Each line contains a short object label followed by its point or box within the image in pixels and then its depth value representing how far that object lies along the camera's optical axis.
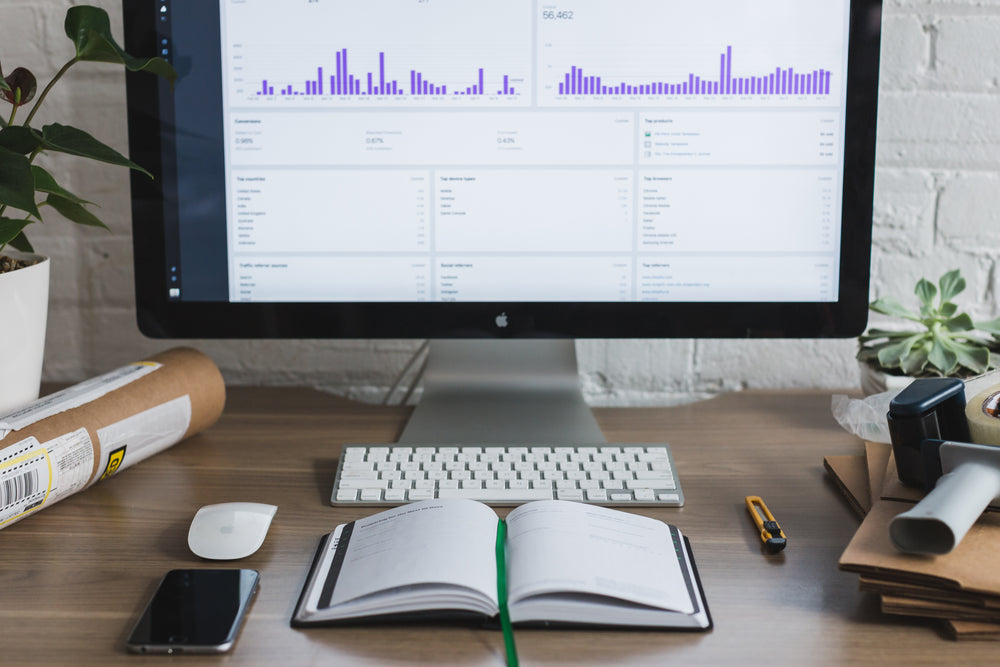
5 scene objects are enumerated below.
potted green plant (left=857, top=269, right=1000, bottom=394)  0.81
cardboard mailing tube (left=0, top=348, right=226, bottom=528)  0.61
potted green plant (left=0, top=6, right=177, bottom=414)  0.66
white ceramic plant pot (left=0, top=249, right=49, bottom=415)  0.71
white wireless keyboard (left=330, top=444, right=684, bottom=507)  0.65
